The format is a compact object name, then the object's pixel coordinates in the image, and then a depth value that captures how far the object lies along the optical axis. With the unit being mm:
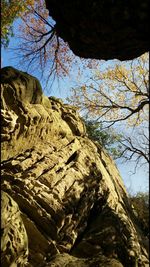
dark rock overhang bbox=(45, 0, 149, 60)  3097
